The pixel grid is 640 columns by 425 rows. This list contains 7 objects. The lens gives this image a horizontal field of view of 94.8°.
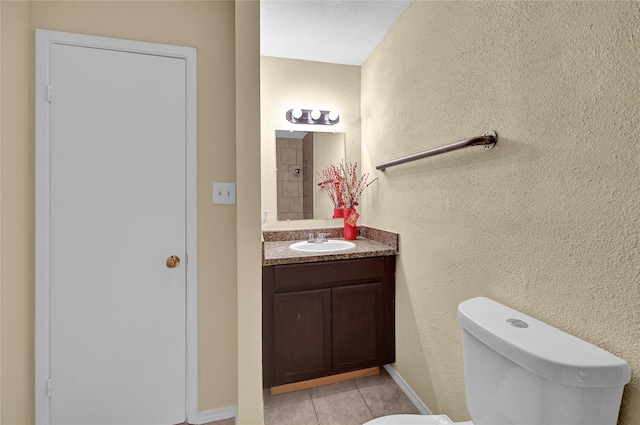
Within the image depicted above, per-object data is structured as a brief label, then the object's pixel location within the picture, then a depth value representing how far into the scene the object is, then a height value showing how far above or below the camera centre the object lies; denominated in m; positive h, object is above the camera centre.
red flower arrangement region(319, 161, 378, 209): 2.36 +0.22
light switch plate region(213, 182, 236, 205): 1.57 +0.09
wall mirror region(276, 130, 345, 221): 2.30 +0.31
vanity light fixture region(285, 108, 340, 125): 2.26 +0.74
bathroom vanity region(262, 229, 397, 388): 1.72 -0.62
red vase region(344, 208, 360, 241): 2.27 -0.11
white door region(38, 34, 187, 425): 1.40 -0.13
